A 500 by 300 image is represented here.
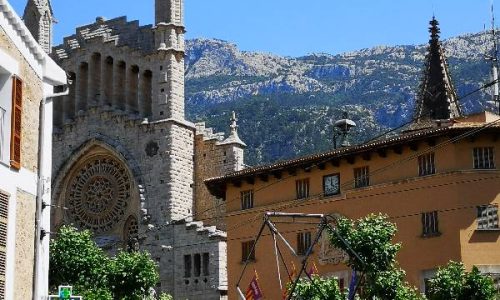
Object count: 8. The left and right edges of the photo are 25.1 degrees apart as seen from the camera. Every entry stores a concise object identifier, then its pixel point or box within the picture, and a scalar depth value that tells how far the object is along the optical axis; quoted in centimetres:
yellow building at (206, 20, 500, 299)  4609
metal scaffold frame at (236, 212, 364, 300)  2985
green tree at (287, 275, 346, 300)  3784
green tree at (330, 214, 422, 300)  3700
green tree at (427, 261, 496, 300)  3734
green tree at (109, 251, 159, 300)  4247
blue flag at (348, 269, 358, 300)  3739
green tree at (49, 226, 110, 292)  4100
